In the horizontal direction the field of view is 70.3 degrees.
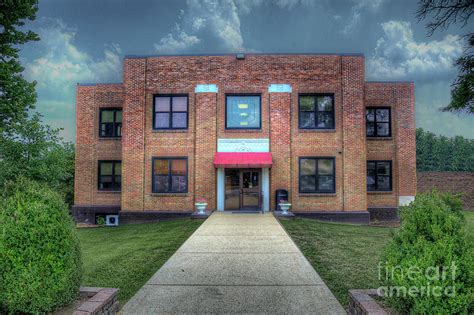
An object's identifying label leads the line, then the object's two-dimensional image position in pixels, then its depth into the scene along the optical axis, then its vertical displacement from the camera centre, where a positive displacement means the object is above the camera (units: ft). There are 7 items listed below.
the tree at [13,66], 45.91 +15.07
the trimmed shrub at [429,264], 13.56 -3.70
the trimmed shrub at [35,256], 14.70 -3.63
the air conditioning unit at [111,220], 70.49 -9.39
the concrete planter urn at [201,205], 56.08 -4.96
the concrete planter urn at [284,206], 56.24 -5.07
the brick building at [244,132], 60.59 +7.85
